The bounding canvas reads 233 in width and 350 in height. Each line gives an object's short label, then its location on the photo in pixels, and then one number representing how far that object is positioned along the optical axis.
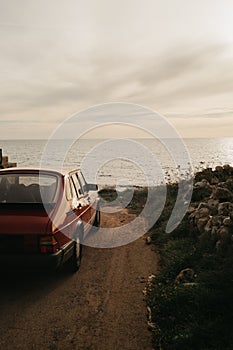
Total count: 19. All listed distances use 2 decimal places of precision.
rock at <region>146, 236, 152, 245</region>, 8.49
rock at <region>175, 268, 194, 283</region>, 5.57
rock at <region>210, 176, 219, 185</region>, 11.02
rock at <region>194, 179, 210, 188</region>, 10.47
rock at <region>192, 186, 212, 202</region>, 9.96
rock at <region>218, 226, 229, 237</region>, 6.28
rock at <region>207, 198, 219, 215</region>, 7.84
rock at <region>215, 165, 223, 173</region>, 12.30
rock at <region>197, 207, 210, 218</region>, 7.84
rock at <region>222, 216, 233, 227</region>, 6.49
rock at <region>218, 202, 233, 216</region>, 7.17
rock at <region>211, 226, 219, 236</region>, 6.63
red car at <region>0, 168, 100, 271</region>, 5.04
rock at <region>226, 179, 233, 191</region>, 9.04
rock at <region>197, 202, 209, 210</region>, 8.26
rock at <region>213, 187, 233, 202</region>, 8.20
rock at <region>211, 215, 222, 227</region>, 6.92
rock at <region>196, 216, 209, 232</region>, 7.41
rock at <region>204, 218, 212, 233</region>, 6.92
